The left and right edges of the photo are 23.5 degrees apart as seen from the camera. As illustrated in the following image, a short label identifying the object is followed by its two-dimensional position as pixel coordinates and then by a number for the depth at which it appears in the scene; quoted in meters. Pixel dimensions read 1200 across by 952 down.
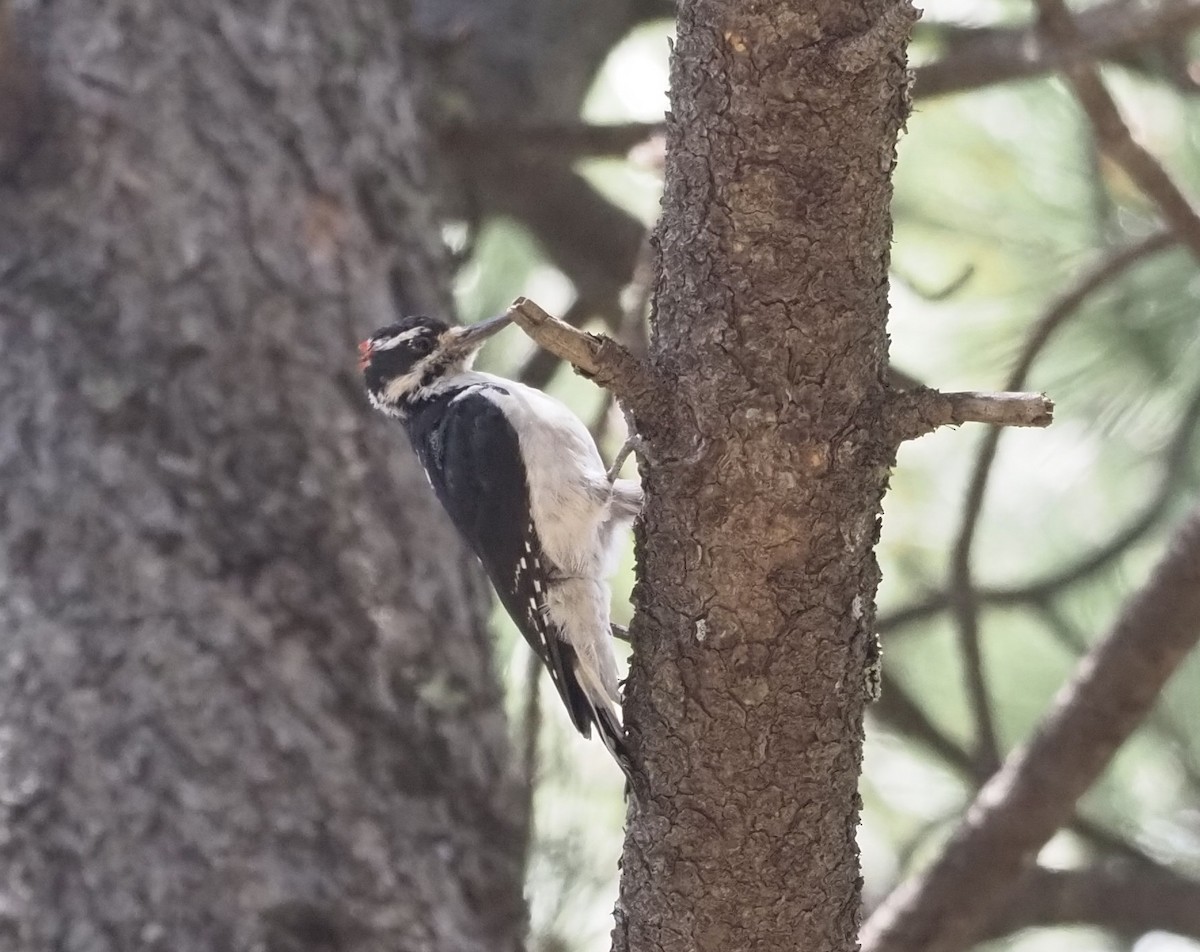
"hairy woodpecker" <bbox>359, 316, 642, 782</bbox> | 5.02
